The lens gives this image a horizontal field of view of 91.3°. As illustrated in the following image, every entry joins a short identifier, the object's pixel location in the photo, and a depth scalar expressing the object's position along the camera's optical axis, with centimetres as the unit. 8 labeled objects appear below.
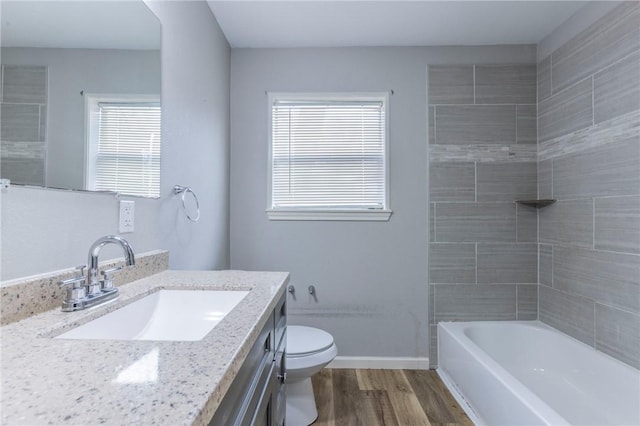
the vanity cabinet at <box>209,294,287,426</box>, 62
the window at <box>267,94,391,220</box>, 238
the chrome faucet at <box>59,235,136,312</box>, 81
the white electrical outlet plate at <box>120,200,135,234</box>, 113
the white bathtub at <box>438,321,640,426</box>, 146
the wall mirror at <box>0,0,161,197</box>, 74
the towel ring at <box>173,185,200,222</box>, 152
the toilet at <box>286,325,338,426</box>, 161
